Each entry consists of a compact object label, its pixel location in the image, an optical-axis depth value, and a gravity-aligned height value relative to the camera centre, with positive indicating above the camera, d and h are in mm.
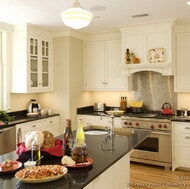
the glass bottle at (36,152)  1824 -449
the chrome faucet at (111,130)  2730 -420
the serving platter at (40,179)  1484 -532
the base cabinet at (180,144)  4000 -871
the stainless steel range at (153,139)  4102 -797
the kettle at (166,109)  4520 -293
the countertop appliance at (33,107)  4773 -263
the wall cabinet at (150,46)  4160 +886
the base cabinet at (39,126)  3936 -591
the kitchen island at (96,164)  1494 -556
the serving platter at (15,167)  1660 -538
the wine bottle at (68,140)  2070 -406
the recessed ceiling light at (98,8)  3357 +1238
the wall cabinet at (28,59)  4297 +659
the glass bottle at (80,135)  2161 -377
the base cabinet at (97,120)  4602 -536
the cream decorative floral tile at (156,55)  4191 +696
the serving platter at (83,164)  1758 -532
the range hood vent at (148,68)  4199 +486
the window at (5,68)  4351 +487
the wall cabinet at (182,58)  4250 +654
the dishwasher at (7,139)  3611 -710
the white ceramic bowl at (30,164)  1732 -515
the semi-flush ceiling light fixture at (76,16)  2027 +674
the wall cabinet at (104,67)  4883 +582
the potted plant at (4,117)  3982 -387
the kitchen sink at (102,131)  2917 -477
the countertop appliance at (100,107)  5277 -291
